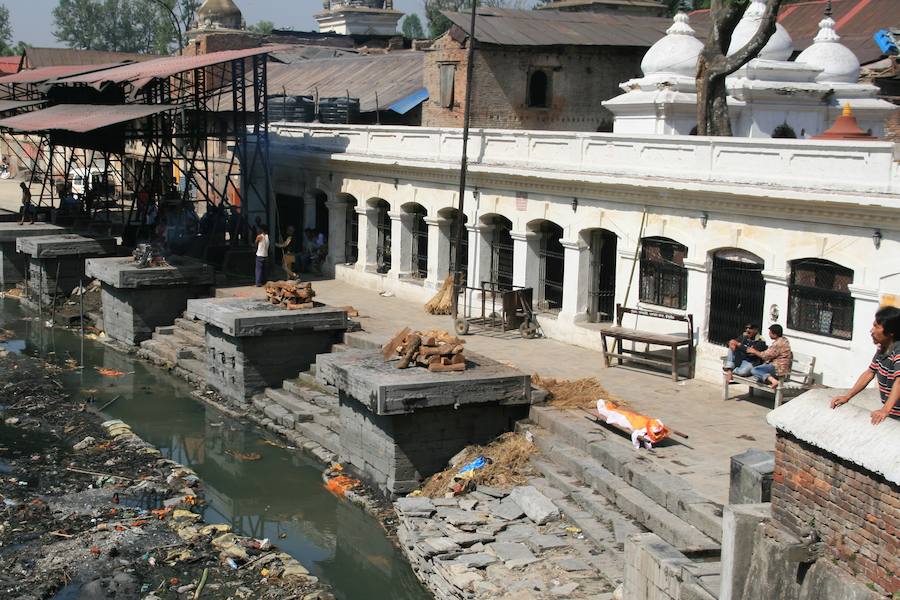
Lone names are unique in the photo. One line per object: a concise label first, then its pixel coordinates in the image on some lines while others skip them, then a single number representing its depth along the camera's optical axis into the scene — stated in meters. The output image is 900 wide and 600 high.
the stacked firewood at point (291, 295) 19.56
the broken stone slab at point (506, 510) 12.45
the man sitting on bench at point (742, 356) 14.98
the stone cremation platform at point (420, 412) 13.87
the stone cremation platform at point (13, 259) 30.08
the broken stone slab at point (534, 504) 12.22
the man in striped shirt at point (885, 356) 8.02
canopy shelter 26.00
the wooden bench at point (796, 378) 14.62
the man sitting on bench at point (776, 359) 14.57
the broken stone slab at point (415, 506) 12.96
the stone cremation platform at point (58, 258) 27.36
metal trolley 19.69
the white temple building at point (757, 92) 22.03
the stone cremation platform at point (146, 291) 23.11
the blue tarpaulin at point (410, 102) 31.34
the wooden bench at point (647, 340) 16.23
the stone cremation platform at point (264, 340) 18.59
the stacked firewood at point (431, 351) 14.57
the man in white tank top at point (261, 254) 24.07
